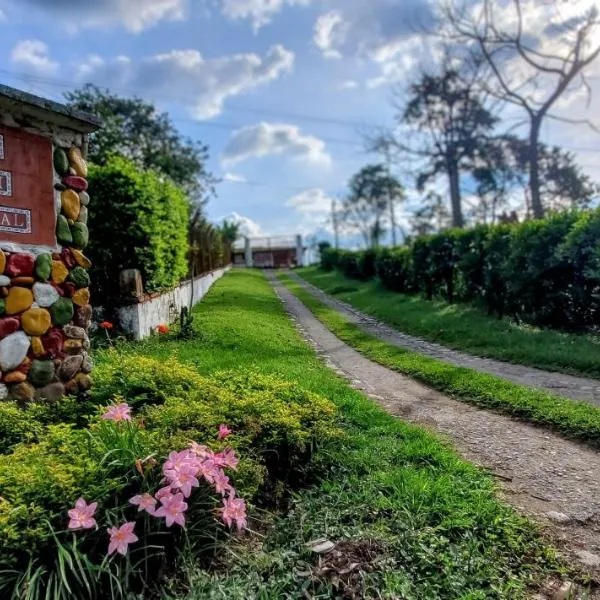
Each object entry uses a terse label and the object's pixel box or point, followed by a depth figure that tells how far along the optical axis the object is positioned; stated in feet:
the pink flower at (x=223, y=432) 8.59
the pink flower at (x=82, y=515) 6.08
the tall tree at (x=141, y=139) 80.11
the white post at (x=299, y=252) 144.46
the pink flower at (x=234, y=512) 6.90
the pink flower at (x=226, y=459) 7.42
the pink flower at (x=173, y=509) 6.39
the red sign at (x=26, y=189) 10.91
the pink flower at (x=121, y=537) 6.05
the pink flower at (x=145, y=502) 6.48
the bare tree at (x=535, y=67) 57.77
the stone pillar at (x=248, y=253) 135.33
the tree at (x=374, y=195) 144.77
